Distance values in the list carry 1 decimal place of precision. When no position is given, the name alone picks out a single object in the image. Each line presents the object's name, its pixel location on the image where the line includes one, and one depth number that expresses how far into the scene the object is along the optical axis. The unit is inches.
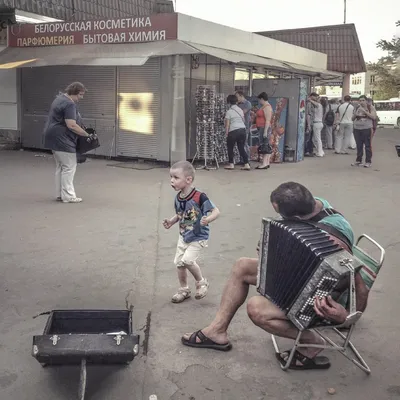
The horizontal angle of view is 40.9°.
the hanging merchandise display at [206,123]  463.5
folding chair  114.3
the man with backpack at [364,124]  473.7
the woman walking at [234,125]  451.8
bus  1623.2
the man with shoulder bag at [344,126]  587.2
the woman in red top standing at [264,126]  471.5
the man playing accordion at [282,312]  116.1
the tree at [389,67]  1658.5
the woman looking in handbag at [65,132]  301.6
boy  159.6
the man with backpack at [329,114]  641.0
